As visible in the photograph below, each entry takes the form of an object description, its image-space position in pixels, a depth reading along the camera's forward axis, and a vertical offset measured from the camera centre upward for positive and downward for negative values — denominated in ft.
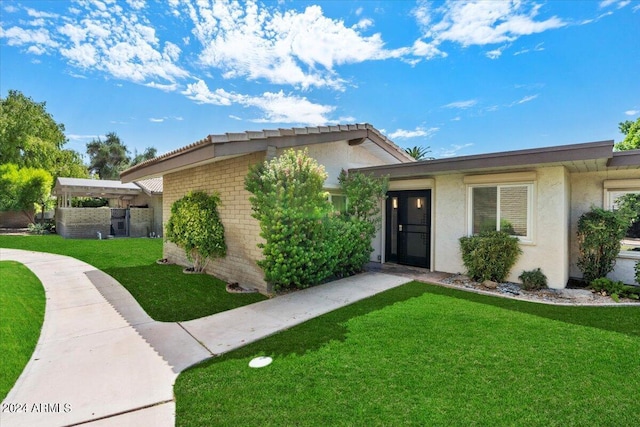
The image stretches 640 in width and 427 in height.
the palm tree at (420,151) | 124.72 +25.86
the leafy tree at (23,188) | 74.28 +5.62
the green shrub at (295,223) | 21.89 -0.70
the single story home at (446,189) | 23.27 +2.37
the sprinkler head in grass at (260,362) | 13.02 -6.40
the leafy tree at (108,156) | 166.50 +30.19
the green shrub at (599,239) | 24.68 -1.86
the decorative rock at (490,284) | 25.27 -5.67
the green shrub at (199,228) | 27.99 -1.44
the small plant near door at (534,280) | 24.86 -5.22
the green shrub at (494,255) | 26.30 -3.36
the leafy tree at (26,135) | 87.15 +22.11
